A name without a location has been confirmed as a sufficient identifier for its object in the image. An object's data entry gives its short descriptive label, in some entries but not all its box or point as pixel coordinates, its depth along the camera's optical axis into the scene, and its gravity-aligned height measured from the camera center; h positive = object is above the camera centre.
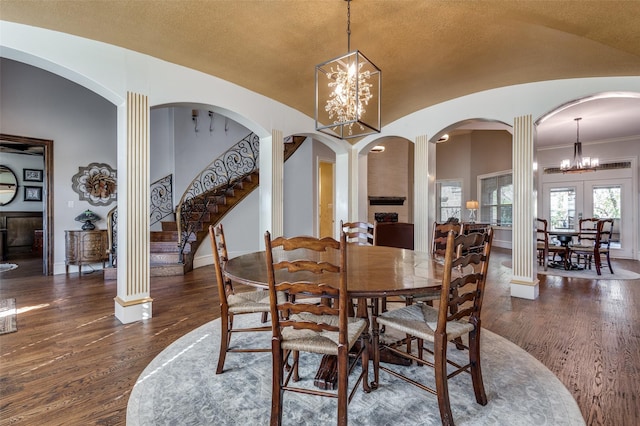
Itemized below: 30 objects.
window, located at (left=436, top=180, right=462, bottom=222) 9.95 +0.42
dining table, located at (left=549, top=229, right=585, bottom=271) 5.50 -0.63
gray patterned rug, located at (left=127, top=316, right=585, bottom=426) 1.64 -1.09
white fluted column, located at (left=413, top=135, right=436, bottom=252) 4.81 +0.34
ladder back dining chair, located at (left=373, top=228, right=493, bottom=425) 1.55 -0.64
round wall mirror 6.97 +0.71
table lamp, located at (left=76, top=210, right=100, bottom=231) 5.37 -0.07
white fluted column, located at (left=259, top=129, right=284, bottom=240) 4.40 +0.44
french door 7.09 +0.14
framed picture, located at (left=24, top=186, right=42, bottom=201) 7.35 +0.54
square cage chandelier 2.26 +1.05
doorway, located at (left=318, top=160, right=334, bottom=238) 8.23 +0.38
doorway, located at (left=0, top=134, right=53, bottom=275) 5.15 +0.14
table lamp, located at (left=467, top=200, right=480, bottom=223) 8.34 +0.18
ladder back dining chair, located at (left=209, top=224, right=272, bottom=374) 2.08 -0.64
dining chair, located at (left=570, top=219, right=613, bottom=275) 5.16 -0.67
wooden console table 5.22 -0.56
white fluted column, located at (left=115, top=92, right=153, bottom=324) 3.06 +0.02
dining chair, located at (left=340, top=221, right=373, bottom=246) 3.10 -0.15
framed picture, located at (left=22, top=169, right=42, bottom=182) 7.31 +0.96
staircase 5.21 -0.24
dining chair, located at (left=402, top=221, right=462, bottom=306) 2.31 -0.33
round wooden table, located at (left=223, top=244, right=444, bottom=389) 1.52 -0.36
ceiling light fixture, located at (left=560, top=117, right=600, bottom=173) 6.32 +0.99
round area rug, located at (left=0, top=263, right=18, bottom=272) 3.46 -0.59
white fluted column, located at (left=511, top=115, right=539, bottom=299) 3.94 -0.02
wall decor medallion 5.56 +0.57
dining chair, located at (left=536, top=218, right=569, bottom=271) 5.54 -0.68
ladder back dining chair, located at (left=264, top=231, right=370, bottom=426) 1.47 -0.54
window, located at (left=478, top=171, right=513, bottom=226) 8.73 +0.38
